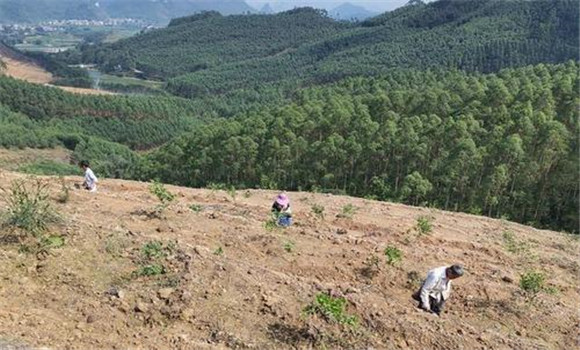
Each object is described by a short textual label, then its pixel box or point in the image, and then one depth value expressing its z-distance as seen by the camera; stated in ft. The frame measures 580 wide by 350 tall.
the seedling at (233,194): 66.86
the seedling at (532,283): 39.40
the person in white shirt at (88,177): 56.68
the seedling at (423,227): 53.31
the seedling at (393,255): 41.14
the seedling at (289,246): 41.57
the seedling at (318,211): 56.22
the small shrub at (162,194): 51.47
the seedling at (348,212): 58.49
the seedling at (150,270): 34.32
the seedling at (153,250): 36.06
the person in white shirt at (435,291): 34.24
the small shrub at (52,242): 35.91
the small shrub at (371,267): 39.93
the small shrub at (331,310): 30.76
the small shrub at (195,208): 50.76
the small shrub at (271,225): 46.62
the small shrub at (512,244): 53.93
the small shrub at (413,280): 39.70
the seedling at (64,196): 49.47
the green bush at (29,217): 36.91
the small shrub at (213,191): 69.69
